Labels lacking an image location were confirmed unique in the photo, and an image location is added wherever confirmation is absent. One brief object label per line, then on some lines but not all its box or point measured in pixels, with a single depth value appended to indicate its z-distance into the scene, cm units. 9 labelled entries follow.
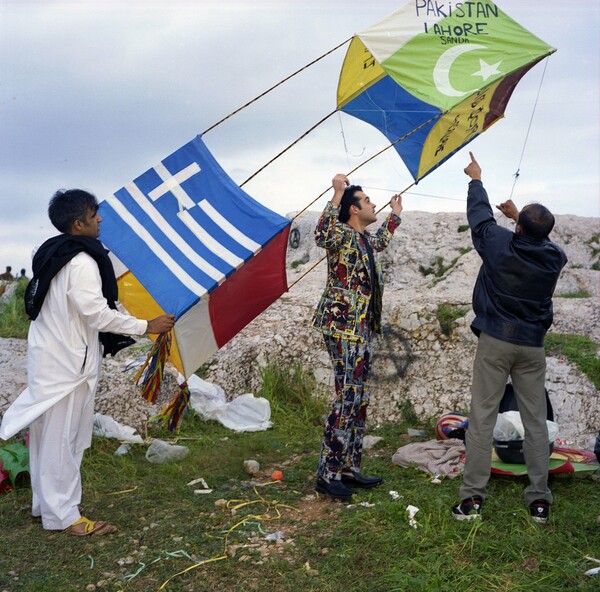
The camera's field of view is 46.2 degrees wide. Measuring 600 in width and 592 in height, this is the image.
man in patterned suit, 439
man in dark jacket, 388
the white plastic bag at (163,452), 546
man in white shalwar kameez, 407
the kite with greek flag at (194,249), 455
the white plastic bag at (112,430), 589
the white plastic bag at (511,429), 464
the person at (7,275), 1217
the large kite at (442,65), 502
